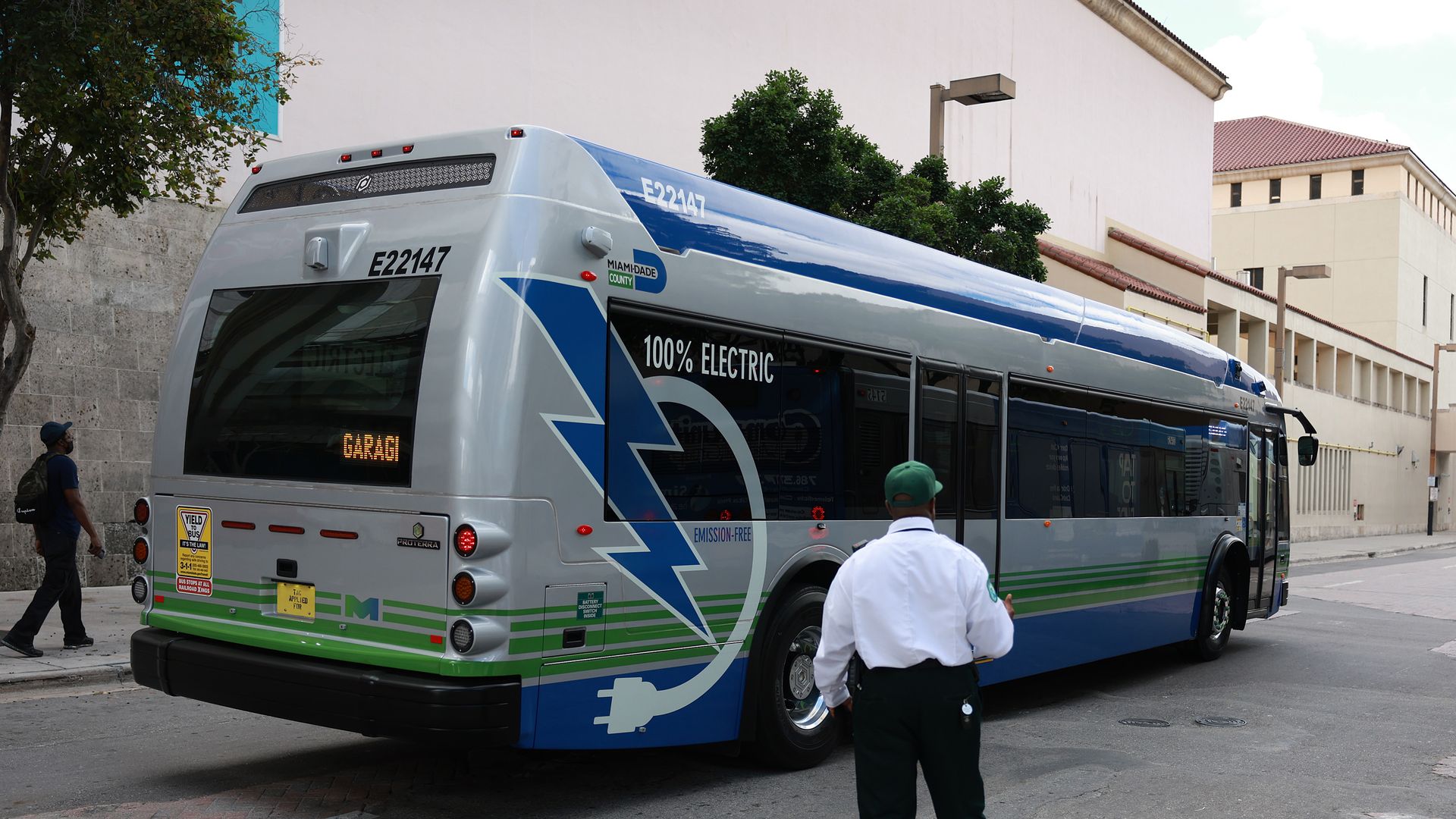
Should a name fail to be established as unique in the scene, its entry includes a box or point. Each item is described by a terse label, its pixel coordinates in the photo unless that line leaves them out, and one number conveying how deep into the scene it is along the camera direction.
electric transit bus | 5.53
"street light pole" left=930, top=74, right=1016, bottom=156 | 16.12
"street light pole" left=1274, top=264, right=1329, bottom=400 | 31.46
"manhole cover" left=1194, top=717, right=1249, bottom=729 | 9.02
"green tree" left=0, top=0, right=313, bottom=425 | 9.98
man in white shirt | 4.21
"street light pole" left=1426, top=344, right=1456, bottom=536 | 52.00
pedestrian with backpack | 10.00
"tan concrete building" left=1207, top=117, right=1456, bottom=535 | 54.50
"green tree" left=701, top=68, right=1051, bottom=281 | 16.33
